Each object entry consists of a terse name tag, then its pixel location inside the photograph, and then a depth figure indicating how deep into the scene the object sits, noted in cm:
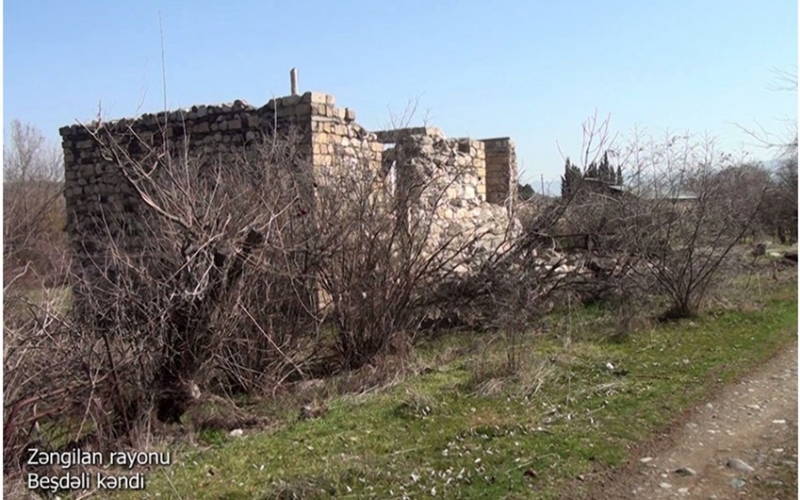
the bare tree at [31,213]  804
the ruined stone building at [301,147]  1026
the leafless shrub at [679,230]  1070
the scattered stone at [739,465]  477
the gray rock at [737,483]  448
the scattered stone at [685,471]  472
